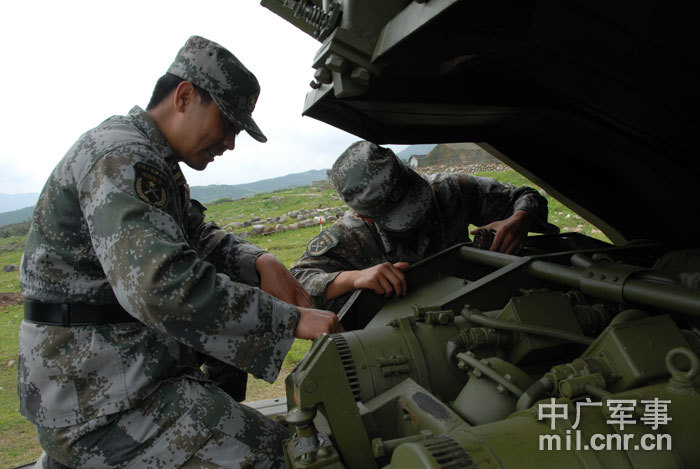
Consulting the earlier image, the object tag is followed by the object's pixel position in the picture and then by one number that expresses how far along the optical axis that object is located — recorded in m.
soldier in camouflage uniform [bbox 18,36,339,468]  1.54
